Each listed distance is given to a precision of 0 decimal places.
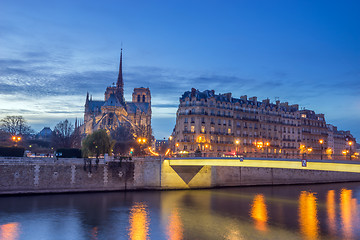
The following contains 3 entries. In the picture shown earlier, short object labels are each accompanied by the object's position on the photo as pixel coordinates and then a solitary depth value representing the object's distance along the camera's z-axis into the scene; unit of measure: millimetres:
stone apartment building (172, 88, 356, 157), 78250
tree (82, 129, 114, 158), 61406
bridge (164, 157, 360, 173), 33628
